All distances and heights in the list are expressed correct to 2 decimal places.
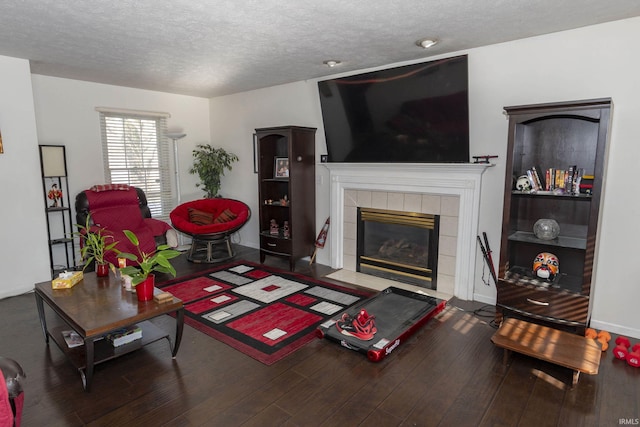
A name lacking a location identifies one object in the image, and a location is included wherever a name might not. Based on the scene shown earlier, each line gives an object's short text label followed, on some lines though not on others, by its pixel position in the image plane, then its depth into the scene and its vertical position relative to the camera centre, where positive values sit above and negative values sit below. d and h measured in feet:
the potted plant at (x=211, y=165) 18.72 -0.11
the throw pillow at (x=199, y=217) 17.43 -2.58
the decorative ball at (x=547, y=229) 9.55 -1.70
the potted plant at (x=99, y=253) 9.61 -2.34
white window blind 16.90 +0.44
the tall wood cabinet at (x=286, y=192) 15.10 -1.26
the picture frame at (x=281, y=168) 16.49 -0.23
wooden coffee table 7.14 -3.06
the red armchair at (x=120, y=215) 14.61 -2.13
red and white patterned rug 9.43 -4.42
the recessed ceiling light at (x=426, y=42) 10.37 +3.41
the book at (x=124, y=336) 8.36 -3.96
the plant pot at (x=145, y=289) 8.18 -2.80
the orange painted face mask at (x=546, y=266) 9.60 -2.68
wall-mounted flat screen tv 11.18 +1.66
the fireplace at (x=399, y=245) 13.15 -3.12
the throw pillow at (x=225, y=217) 17.31 -2.52
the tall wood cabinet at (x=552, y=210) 8.79 -1.25
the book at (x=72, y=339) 8.27 -4.00
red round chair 16.02 -2.69
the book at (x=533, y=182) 9.77 -0.50
